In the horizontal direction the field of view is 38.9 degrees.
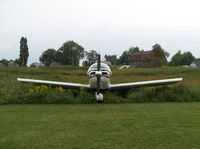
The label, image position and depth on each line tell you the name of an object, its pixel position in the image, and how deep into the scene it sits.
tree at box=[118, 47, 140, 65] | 113.06
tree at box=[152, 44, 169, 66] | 67.62
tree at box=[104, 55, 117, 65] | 108.75
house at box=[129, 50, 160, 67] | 76.19
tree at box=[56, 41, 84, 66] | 90.12
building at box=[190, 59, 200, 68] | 97.00
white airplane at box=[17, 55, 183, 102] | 12.03
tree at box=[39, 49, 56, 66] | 101.46
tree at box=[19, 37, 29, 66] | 83.00
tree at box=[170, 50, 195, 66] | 107.01
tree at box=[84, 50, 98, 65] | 92.93
